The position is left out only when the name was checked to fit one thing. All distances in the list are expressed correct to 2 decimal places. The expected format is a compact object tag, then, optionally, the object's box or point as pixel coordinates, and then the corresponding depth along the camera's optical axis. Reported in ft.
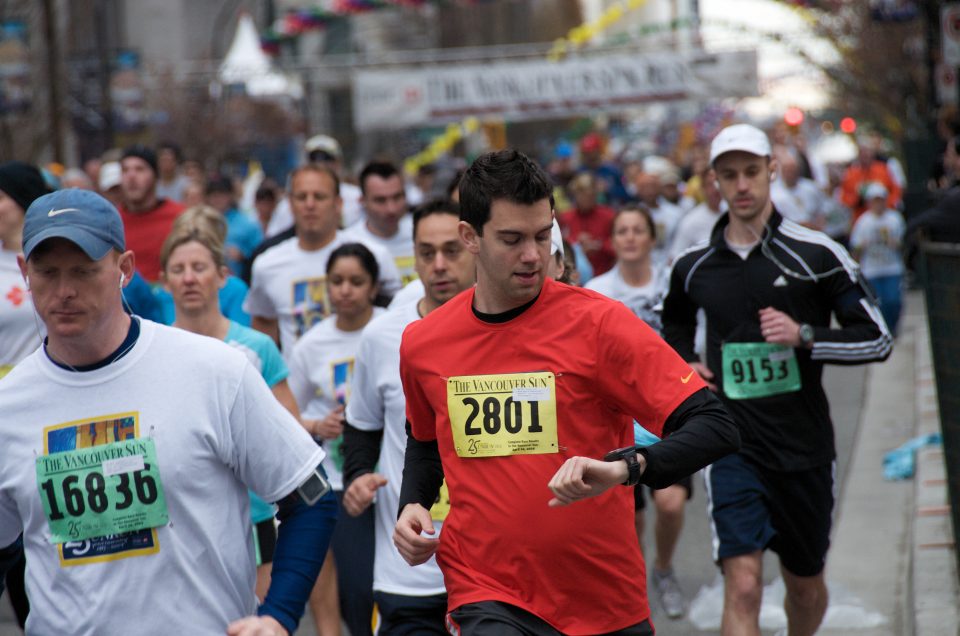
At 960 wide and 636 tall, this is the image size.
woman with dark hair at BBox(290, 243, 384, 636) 44.60
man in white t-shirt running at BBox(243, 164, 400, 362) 53.16
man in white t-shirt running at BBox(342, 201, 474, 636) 34.24
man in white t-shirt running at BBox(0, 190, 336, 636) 22.98
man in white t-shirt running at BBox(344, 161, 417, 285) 58.70
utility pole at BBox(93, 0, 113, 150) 168.35
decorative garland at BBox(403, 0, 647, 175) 279.49
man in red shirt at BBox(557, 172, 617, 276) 94.63
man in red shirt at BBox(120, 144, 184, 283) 65.16
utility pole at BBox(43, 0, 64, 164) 132.57
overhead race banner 154.61
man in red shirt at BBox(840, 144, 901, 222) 152.24
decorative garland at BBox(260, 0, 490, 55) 210.79
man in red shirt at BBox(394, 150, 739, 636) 25.53
